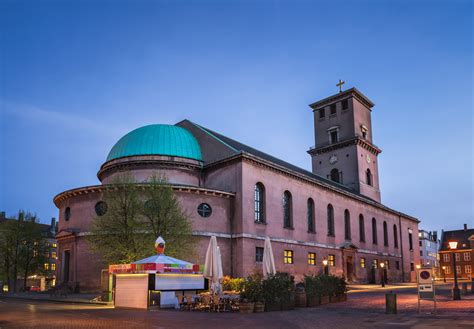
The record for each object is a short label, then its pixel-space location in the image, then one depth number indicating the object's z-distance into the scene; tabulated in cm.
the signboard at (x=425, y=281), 1802
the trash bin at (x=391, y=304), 1847
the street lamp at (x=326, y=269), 4588
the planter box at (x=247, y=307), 1998
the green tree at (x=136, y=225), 3003
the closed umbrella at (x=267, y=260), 2805
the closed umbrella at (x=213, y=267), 2428
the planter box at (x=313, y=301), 2328
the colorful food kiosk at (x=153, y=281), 2241
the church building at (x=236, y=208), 3700
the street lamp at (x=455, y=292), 2469
